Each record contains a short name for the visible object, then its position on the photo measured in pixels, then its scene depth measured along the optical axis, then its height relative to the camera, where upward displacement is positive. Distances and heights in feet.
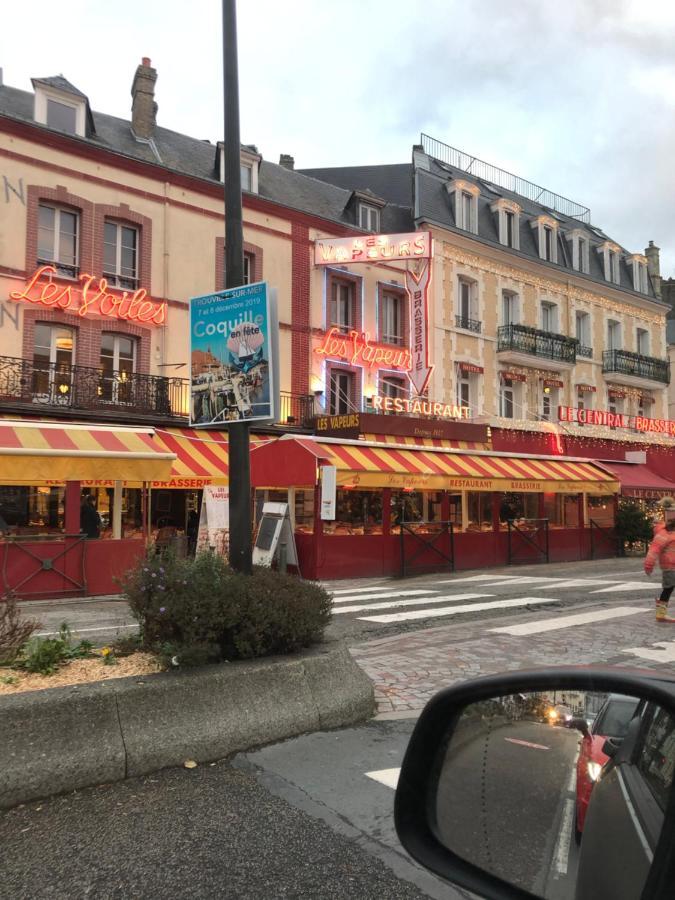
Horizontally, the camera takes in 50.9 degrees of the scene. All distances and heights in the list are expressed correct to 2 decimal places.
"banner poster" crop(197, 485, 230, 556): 45.70 -1.23
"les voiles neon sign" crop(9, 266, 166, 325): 57.06 +16.77
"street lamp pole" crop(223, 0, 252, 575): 18.48 +6.80
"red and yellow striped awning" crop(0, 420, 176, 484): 40.91 +2.73
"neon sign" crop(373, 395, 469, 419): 72.23 +9.50
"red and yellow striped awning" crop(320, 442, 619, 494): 52.85 +2.24
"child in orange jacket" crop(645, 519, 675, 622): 30.28 -2.71
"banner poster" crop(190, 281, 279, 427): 19.13 +3.97
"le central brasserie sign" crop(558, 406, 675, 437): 87.56 +10.08
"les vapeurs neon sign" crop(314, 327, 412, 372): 73.72 +15.66
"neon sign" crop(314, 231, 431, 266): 72.69 +25.79
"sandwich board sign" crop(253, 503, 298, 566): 46.91 -2.45
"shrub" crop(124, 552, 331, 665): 14.97 -2.47
